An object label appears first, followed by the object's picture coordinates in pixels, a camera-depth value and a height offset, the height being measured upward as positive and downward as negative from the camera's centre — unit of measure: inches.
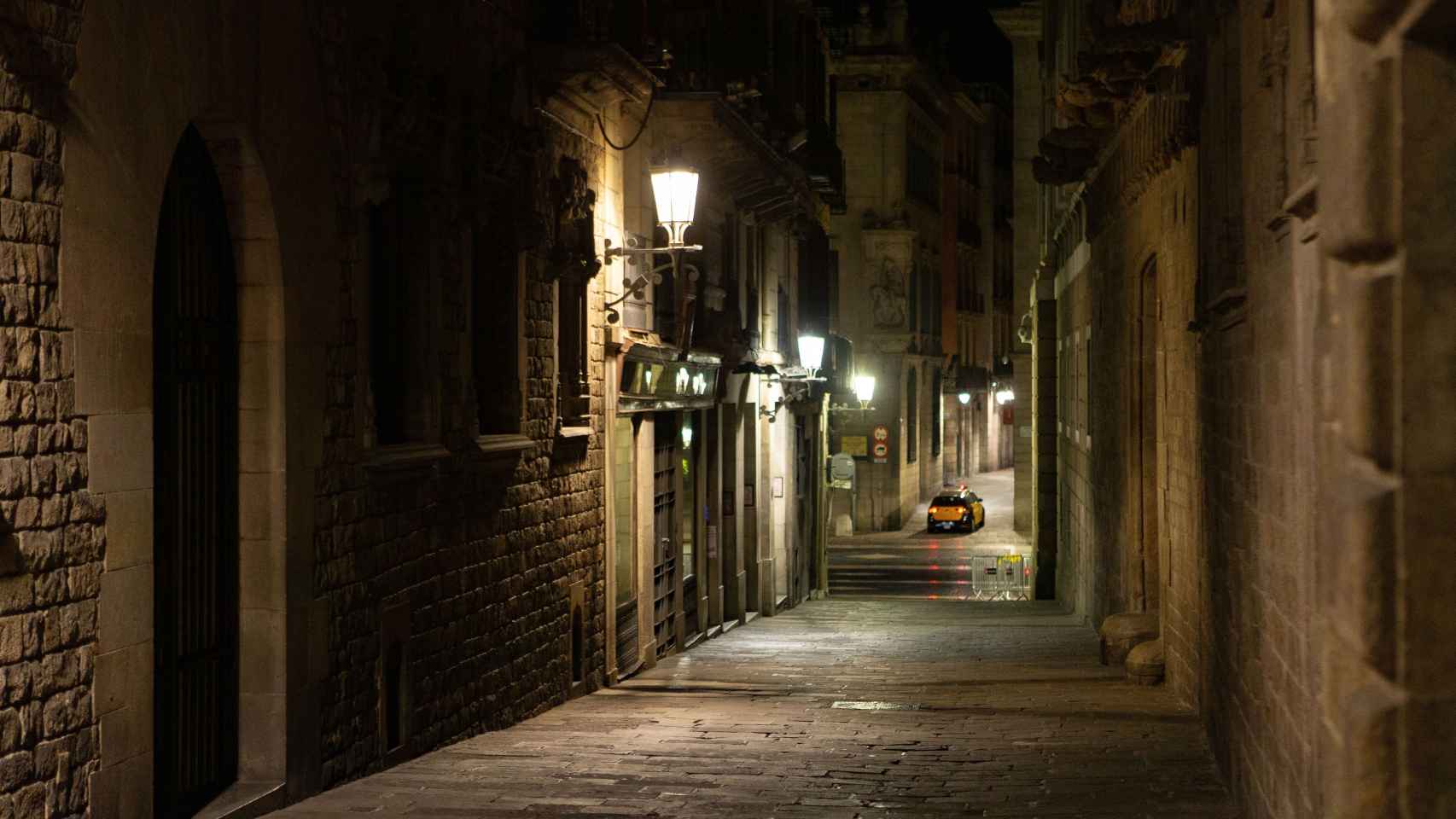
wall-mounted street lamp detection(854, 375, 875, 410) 1601.9 +44.8
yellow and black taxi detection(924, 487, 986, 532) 1918.1 -92.3
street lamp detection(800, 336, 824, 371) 1070.4 +53.0
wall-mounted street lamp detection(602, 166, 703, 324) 581.3 +80.5
